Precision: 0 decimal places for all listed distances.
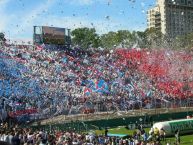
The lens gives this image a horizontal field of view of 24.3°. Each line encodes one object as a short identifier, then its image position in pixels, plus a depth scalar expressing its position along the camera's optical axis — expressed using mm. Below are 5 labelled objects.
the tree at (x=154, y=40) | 96281
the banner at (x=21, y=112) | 45300
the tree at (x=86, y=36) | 135125
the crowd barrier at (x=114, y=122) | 41281
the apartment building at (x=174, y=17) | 167375
